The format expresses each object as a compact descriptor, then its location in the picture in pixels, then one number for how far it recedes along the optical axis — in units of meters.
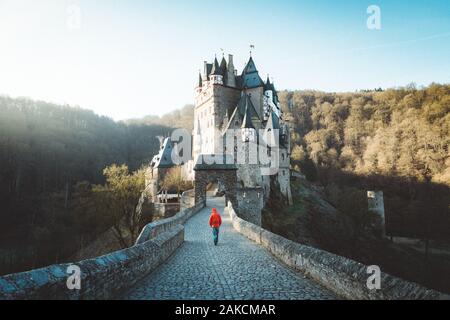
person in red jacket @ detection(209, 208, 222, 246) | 11.77
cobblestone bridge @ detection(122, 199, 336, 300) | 5.77
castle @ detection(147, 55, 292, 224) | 42.25
